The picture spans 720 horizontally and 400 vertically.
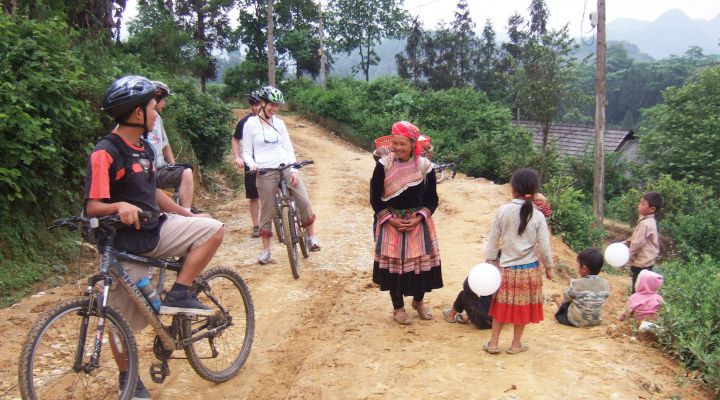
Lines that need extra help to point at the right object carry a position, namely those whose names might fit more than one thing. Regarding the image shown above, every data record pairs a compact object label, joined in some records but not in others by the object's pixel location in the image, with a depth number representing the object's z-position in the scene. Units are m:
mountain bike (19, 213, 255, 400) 2.63
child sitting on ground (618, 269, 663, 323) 4.71
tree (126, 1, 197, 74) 19.45
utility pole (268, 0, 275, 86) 22.36
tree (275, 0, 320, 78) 32.91
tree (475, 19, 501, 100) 39.50
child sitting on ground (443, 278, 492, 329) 4.45
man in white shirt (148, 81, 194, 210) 5.16
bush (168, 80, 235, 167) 10.90
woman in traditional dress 4.28
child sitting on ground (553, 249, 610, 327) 4.54
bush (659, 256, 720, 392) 3.76
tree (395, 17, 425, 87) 40.06
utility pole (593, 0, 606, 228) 14.66
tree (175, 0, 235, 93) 29.29
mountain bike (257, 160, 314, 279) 5.70
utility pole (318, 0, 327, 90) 27.64
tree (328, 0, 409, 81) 40.16
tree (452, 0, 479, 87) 39.81
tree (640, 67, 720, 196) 22.48
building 29.66
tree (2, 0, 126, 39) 8.11
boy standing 5.84
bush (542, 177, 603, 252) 10.30
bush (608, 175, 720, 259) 16.11
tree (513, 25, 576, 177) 18.77
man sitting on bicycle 2.70
